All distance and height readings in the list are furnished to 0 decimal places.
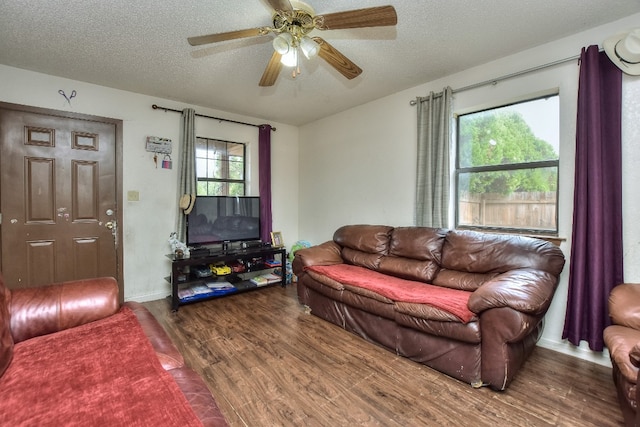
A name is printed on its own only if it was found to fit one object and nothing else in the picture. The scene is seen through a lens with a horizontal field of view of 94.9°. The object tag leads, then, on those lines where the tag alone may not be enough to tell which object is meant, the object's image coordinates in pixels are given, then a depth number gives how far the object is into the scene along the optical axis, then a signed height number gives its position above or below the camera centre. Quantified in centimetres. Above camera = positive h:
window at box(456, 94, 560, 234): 252 +40
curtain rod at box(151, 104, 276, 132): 355 +126
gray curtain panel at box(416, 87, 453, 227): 297 +53
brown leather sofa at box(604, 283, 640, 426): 137 -69
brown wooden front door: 285 +13
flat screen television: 362 -14
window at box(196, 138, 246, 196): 404 +60
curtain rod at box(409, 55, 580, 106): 231 +119
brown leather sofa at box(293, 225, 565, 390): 182 -65
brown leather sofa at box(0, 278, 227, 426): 114 -58
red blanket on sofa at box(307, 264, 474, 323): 201 -65
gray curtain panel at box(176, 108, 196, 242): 368 +64
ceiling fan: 162 +108
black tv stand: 328 -81
